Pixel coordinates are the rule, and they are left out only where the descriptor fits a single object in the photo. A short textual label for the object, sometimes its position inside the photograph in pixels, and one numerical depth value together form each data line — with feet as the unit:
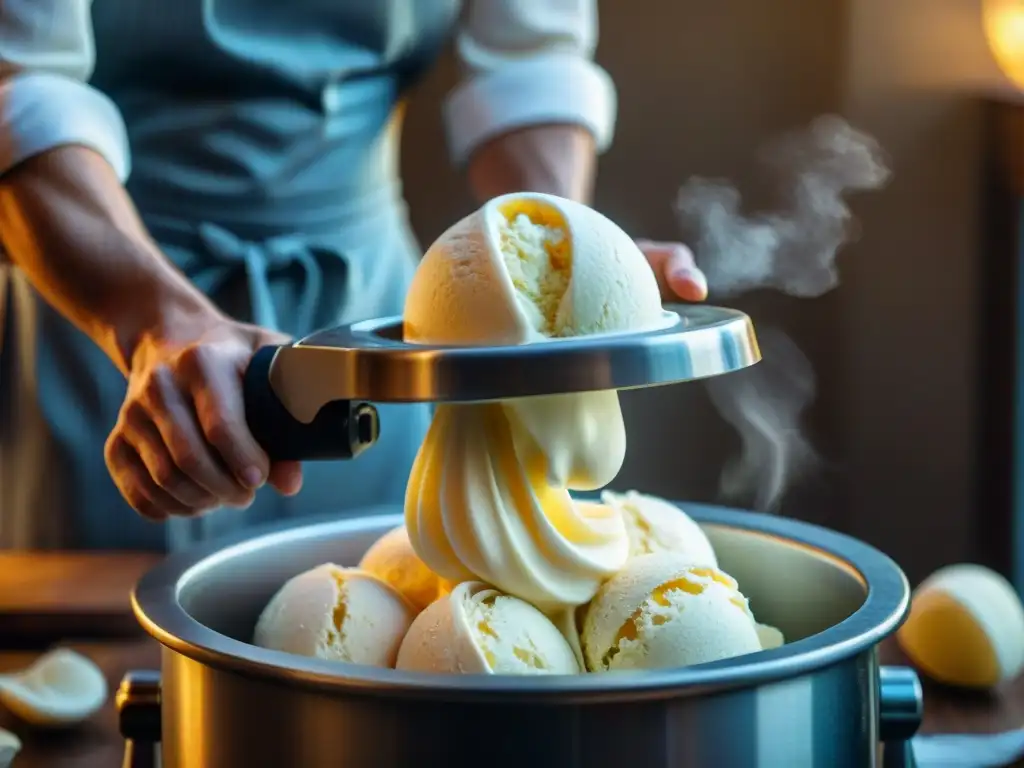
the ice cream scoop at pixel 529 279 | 2.57
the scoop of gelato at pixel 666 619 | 2.52
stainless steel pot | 2.25
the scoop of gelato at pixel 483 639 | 2.49
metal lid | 2.35
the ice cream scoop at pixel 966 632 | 3.09
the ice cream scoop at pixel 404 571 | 2.75
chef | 3.40
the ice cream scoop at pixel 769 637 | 2.73
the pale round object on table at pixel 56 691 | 2.96
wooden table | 2.92
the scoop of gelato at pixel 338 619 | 2.62
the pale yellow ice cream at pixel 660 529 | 2.77
